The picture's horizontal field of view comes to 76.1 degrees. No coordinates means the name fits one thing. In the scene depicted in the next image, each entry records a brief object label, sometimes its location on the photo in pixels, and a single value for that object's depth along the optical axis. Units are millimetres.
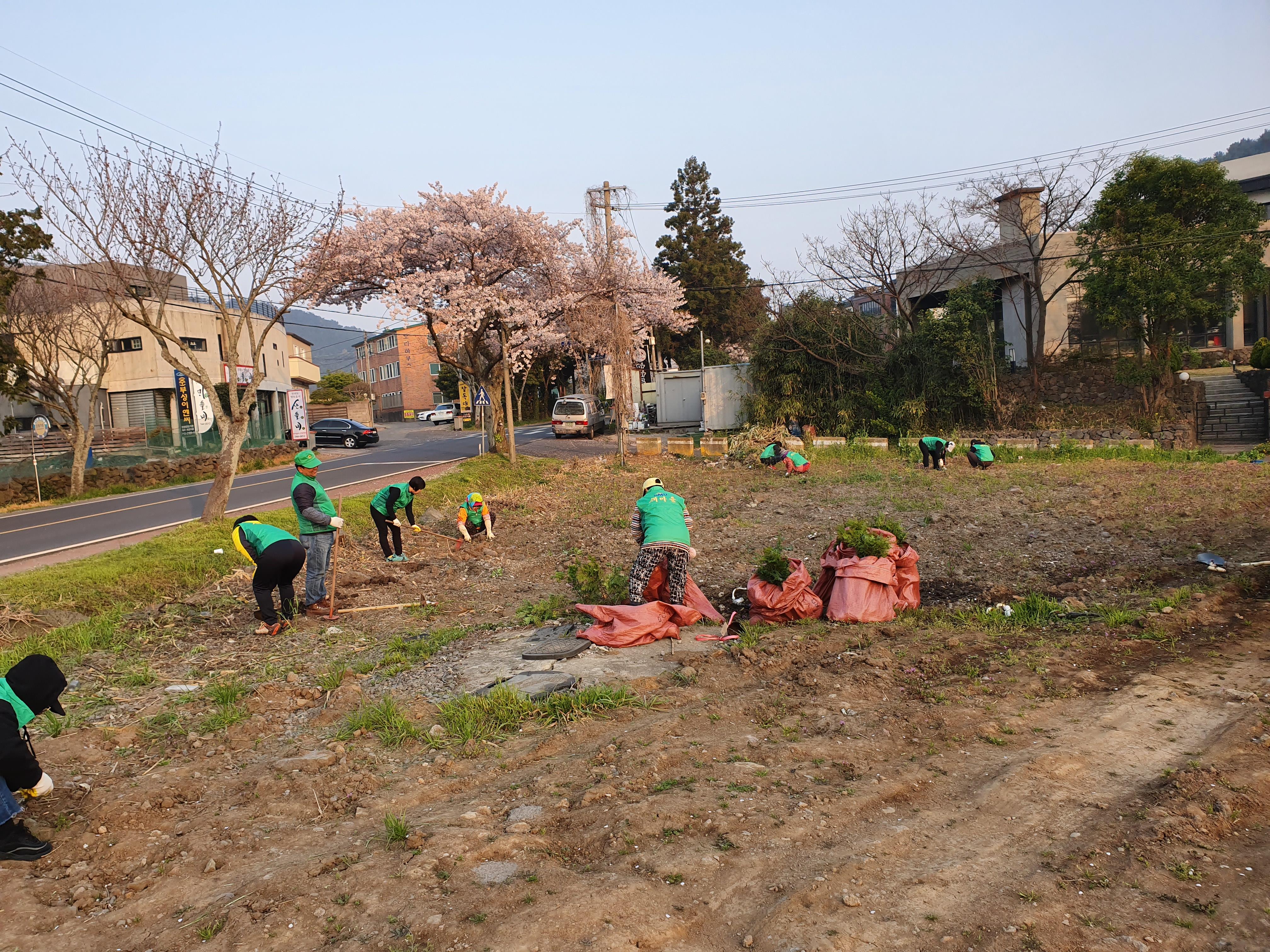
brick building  69875
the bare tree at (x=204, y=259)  11594
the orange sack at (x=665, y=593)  7465
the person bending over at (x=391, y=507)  10859
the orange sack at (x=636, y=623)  6773
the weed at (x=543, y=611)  7906
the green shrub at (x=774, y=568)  7281
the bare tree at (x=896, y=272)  25031
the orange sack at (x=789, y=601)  7055
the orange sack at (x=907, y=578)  7141
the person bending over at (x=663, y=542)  7184
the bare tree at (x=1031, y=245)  21672
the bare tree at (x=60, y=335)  21172
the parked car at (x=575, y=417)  32781
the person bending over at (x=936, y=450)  16859
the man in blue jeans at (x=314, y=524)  8203
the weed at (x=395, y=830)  3805
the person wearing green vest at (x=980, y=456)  16578
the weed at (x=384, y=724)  5184
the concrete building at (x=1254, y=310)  26781
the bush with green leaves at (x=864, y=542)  6980
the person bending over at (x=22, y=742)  3883
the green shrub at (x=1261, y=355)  20734
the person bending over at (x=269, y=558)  7555
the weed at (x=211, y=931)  3180
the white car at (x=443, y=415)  51812
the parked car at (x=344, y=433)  36250
